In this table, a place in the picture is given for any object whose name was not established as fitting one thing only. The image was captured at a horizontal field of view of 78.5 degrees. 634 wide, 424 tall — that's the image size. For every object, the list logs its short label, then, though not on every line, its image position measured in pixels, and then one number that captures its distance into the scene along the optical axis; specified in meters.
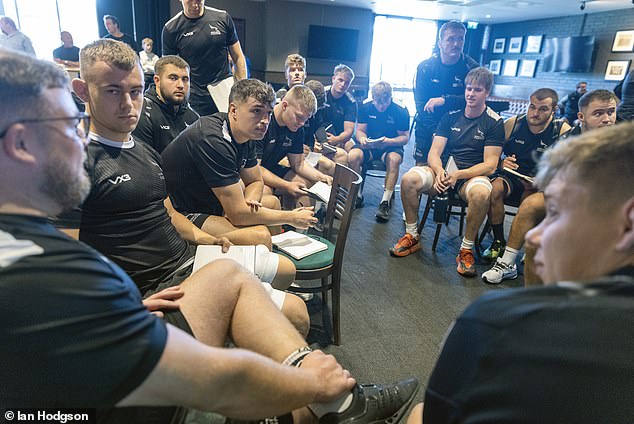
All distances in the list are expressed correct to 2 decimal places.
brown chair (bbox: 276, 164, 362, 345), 1.72
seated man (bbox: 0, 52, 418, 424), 0.57
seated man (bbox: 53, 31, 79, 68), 6.56
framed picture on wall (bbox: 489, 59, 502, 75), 10.89
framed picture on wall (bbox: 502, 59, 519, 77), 10.31
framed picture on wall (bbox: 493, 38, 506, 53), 10.72
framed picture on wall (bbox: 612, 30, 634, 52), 7.45
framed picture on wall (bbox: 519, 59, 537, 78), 9.71
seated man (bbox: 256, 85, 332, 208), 2.47
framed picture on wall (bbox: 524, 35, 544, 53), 9.52
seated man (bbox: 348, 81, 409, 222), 3.82
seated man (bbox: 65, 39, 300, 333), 1.28
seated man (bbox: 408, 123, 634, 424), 0.51
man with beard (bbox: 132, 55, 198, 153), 2.22
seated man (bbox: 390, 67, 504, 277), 2.76
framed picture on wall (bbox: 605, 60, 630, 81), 7.59
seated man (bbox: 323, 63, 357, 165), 3.99
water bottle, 2.93
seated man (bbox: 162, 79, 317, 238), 1.78
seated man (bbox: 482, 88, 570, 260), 2.75
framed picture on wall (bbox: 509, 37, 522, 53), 10.12
